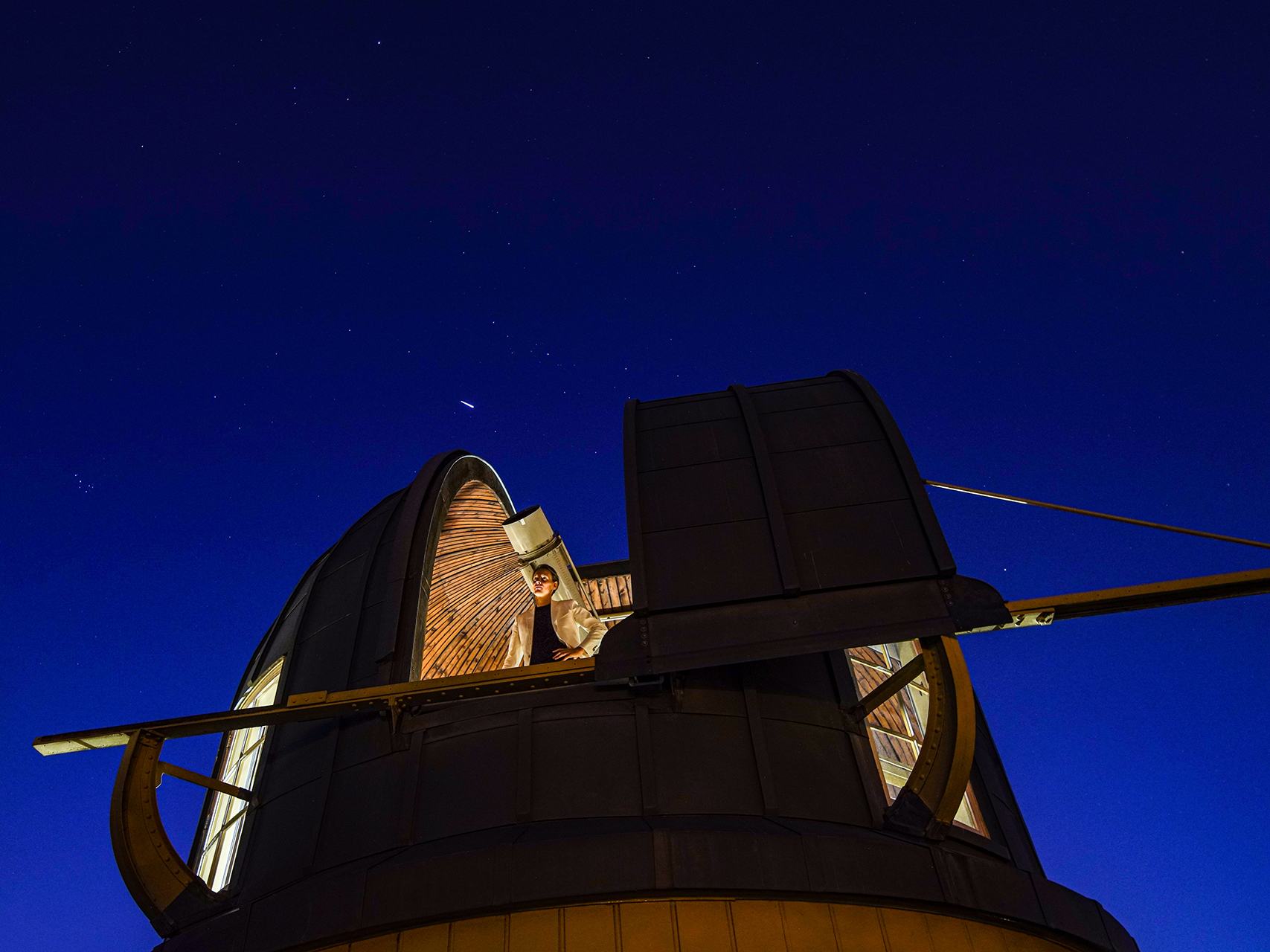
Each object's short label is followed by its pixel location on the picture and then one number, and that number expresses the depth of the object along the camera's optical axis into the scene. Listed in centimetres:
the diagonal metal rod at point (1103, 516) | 847
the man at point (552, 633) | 1095
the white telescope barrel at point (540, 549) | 1128
